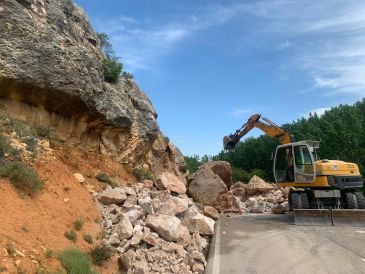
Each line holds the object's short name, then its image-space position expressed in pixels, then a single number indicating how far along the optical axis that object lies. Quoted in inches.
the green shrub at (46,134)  588.4
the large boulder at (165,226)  448.5
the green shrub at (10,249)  304.5
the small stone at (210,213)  691.4
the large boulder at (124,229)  433.4
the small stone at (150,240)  426.9
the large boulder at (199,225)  519.2
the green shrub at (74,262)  333.7
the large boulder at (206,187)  860.0
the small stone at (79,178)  571.2
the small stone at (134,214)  463.8
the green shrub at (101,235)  430.8
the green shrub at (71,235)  390.7
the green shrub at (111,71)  810.8
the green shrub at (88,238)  409.4
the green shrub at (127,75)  1013.3
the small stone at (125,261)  391.7
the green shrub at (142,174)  805.2
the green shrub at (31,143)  498.6
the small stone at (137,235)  423.2
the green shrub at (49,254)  332.2
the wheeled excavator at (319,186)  665.6
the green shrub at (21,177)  410.6
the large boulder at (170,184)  679.1
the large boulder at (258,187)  1123.3
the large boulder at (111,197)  534.0
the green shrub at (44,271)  302.8
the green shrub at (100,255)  383.2
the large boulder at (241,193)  1131.9
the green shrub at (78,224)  421.4
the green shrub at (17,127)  517.8
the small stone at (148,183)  708.2
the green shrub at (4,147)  439.7
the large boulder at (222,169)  1092.8
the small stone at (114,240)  426.6
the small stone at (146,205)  502.0
